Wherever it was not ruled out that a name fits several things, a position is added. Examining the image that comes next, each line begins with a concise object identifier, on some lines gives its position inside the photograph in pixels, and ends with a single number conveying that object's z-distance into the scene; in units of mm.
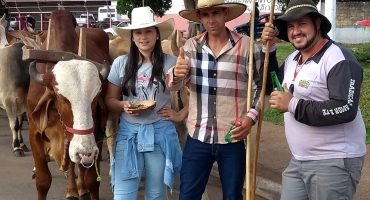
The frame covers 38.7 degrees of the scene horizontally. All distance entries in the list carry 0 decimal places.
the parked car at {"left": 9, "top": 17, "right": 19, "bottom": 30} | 30159
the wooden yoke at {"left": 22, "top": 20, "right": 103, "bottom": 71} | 4742
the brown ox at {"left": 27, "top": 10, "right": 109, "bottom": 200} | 4316
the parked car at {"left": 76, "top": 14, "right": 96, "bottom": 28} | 36172
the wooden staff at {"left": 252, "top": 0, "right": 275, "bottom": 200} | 3607
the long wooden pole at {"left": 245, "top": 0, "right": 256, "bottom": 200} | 3719
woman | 4117
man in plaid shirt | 3900
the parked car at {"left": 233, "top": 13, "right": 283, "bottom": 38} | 23166
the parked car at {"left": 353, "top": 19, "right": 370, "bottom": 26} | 30734
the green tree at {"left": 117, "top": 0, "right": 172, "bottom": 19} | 20250
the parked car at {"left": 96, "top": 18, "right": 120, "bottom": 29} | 34253
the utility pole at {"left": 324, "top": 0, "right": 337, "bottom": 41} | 12750
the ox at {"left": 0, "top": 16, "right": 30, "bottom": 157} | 7816
